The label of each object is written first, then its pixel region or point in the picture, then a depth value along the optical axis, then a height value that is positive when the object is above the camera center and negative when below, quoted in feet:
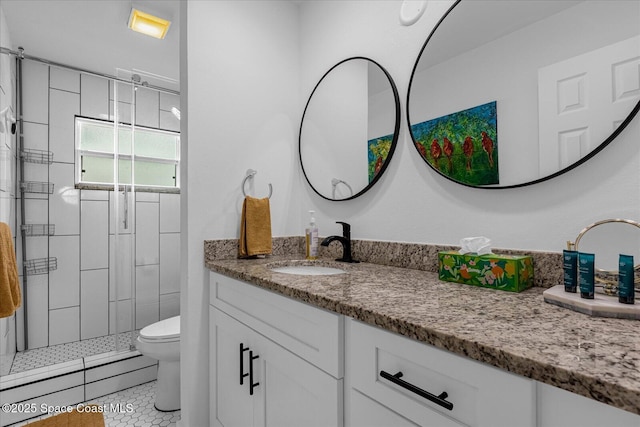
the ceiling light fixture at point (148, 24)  6.33 +3.99
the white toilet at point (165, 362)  6.09 -2.91
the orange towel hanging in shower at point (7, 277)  4.90 -1.01
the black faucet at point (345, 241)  4.82 -0.41
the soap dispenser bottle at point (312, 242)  5.18 -0.46
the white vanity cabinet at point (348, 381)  1.57 -1.16
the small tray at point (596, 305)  2.09 -0.64
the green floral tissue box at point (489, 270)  2.89 -0.55
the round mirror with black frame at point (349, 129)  4.64 +1.40
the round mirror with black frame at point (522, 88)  2.75 +1.30
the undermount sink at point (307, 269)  4.85 -0.87
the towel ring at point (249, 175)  5.45 +0.69
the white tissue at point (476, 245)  3.26 -0.33
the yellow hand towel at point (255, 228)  5.15 -0.23
